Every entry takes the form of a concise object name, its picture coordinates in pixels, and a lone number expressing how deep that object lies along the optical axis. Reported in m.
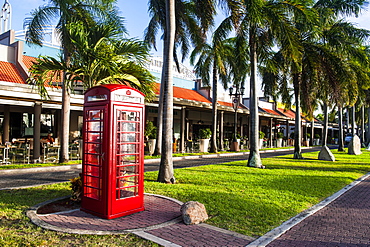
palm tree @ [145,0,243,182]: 9.62
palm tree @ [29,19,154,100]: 7.71
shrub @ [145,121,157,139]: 19.07
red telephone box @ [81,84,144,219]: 5.42
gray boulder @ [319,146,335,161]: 18.88
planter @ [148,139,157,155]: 19.44
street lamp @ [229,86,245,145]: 24.35
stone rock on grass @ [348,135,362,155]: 24.77
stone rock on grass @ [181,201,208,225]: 5.31
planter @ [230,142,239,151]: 24.97
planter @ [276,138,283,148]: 34.47
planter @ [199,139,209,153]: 22.31
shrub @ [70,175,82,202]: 6.61
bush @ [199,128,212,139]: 22.27
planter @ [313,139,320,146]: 44.12
